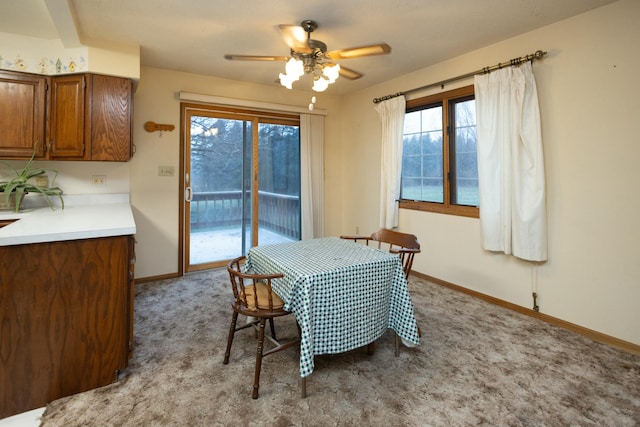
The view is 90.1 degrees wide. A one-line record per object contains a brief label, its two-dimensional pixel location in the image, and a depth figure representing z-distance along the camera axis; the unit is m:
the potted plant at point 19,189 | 2.48
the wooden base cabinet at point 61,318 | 1.64
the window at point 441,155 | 3.37
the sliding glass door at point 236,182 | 4.00
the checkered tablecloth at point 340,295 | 1.72
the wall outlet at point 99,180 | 3.25
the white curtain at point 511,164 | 2.69
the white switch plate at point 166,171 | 3.75
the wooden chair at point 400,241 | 2.23
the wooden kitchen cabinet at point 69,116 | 2.66
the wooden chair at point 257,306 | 1.77
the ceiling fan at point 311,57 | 2.16
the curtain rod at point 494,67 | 2.69
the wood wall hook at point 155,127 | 3.63
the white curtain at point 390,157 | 3.93
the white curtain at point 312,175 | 4.66
